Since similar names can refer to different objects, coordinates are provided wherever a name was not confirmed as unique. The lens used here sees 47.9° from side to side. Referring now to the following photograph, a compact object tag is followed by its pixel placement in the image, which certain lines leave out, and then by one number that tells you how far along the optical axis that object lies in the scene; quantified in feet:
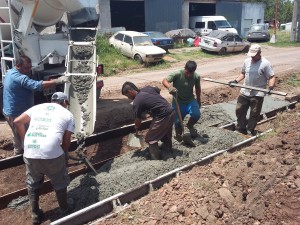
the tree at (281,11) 176.76
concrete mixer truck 25.32
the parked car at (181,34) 85.15
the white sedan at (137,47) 58.09
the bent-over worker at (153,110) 19.02
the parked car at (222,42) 73.20
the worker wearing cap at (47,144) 14.46
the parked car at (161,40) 69.98
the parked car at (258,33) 100.01
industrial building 88.17
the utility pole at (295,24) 97.60
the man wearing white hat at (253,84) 23.27
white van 93.12
